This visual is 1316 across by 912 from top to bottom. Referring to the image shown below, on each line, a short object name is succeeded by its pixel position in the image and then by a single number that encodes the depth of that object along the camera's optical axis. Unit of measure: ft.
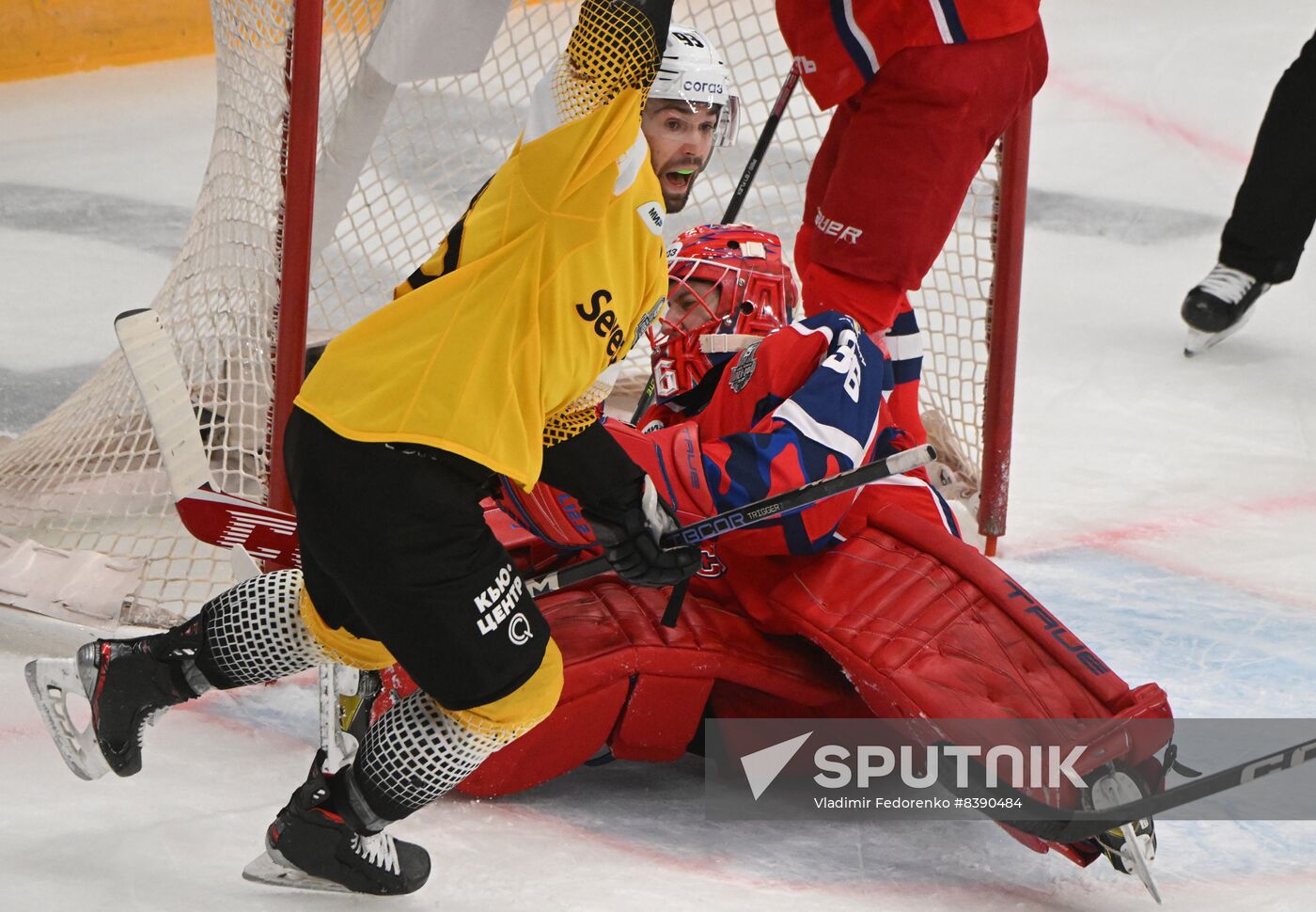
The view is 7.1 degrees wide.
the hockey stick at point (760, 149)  71.28
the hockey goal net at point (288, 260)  67.79
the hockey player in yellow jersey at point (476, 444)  63.28
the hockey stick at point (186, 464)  65.88
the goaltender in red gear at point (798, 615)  65.61
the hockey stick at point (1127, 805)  64.50
